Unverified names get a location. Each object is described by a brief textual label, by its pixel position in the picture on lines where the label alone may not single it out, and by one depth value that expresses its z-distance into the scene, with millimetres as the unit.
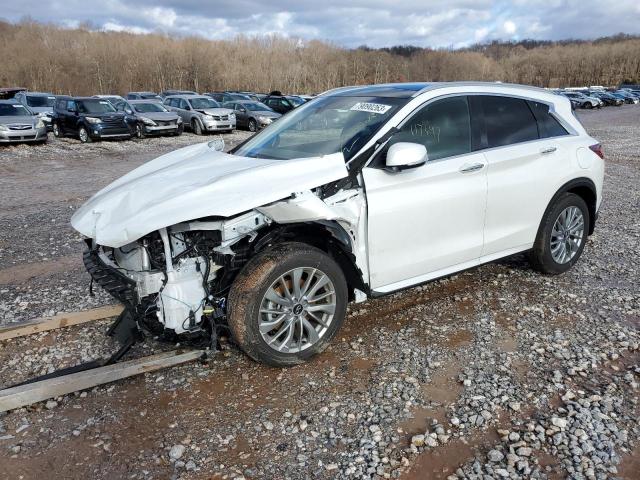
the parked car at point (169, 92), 30689
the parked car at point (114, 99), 20828
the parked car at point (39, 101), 22672
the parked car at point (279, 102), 25144
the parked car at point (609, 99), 51531
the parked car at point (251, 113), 22094
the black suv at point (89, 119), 18047
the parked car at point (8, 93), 23816
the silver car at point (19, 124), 16469
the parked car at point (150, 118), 19469
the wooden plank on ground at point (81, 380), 3107
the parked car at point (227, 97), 27094
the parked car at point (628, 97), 54347
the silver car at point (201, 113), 21062
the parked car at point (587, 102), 46562
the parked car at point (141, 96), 27578
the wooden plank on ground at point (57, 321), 3957
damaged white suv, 3209
